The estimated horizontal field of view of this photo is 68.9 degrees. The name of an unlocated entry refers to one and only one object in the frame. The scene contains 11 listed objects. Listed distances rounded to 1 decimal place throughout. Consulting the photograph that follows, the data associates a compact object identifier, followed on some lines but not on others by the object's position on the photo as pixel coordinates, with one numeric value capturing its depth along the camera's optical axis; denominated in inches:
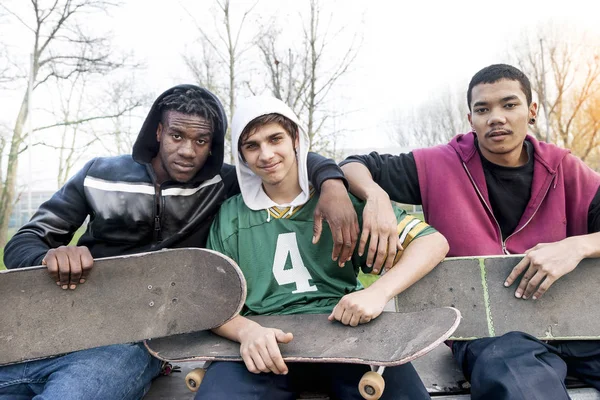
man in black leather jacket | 76.4
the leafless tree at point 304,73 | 349.4
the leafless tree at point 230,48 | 340.2
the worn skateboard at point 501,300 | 70.6
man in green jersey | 59.1
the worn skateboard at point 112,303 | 67.9
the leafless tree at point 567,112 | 916.6
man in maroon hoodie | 68.8
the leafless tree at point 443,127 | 1286.9
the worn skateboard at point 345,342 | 54.1
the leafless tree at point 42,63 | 470.0
